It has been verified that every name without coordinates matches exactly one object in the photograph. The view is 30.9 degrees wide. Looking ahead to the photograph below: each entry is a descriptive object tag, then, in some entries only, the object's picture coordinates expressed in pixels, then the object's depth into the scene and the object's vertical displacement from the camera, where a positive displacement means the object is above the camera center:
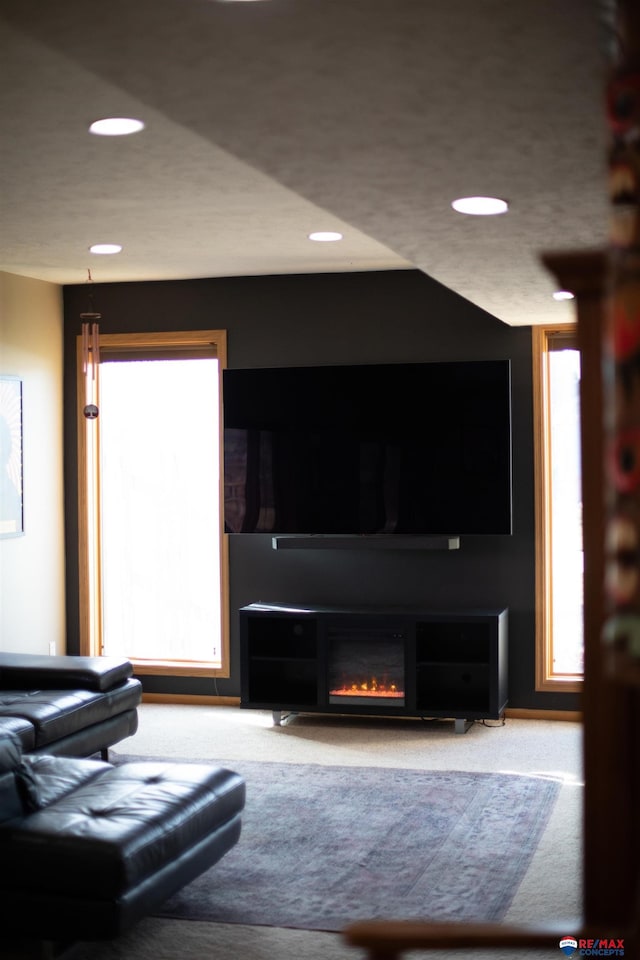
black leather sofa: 5.17 -0.89
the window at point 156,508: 7.32 +0.01
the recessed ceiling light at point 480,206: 3.67 +0.96
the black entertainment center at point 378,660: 6.48 -0.88
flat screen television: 6.57 +0.33
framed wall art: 6.89 +0.32
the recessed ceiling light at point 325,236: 5.75 +1.36
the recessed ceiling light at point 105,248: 5.99 +1.38
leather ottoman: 3.28 -0.99
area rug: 3.89 -1.32
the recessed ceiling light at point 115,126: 3.62 +1.22
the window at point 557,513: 6.74 -0.06
